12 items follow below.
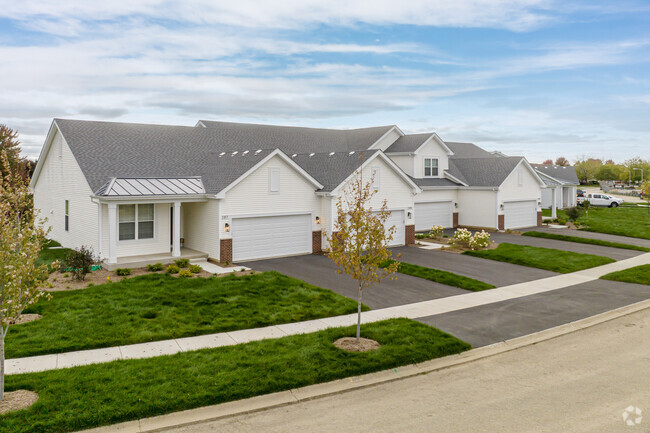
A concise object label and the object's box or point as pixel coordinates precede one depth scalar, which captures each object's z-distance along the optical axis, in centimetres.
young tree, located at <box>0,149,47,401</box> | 796
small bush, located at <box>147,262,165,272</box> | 1920
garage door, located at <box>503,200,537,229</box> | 3509
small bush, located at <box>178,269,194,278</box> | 1814
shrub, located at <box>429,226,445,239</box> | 2983
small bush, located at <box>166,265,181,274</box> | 1856
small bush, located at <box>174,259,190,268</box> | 1966
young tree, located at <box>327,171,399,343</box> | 1118
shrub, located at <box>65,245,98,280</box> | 1697
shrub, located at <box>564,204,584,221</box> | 3741
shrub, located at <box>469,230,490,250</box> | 2619
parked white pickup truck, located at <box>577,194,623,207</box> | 5516
